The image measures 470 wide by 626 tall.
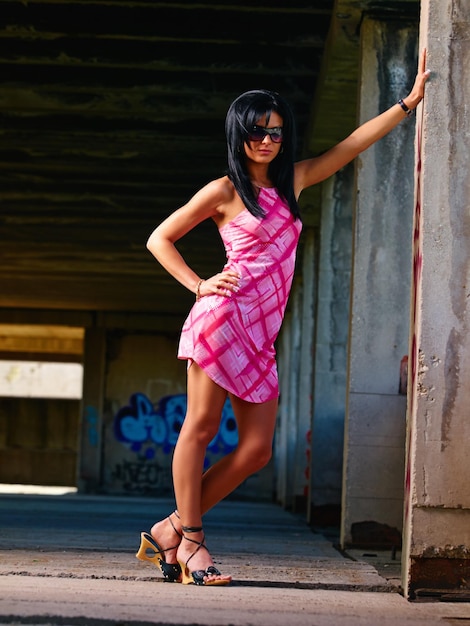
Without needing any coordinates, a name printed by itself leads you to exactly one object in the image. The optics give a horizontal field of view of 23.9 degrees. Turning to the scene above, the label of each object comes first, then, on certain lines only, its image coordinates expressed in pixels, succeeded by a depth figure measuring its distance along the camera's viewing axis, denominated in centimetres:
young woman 424
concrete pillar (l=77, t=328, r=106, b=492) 2855
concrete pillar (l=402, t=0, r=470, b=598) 420
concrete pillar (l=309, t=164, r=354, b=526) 1156
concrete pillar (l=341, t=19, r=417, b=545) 768
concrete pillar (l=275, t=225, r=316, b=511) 1611
